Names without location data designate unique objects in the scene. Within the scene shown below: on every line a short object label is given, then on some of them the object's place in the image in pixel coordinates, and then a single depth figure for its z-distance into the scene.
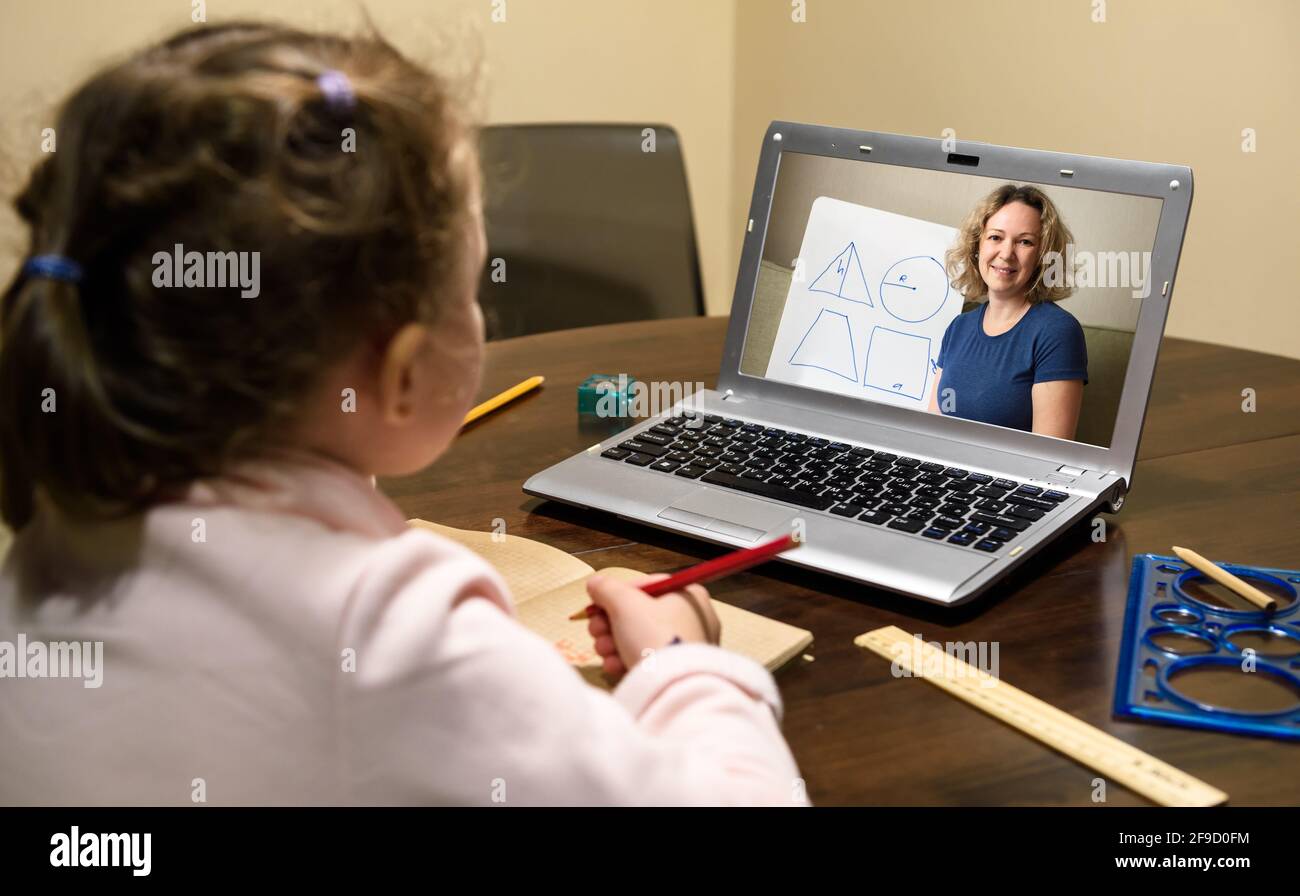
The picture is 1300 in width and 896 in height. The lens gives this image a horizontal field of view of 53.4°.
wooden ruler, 0.68
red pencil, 0.78
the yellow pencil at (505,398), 1.26
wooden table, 0.71
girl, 0.55
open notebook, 0.81
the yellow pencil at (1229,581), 0.86
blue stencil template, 0.74
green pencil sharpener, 1.25
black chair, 1.86
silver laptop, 0.98
